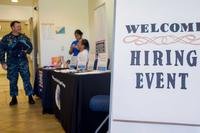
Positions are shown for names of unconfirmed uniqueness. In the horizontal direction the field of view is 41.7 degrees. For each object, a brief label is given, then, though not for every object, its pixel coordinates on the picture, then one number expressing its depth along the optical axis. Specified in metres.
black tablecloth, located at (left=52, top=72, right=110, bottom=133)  2.50
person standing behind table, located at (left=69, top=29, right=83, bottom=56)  4.65
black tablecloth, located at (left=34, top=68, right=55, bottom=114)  3.97
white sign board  1.53
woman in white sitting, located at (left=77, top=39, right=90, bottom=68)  3.54
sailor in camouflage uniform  4.60
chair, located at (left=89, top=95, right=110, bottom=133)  2.31
